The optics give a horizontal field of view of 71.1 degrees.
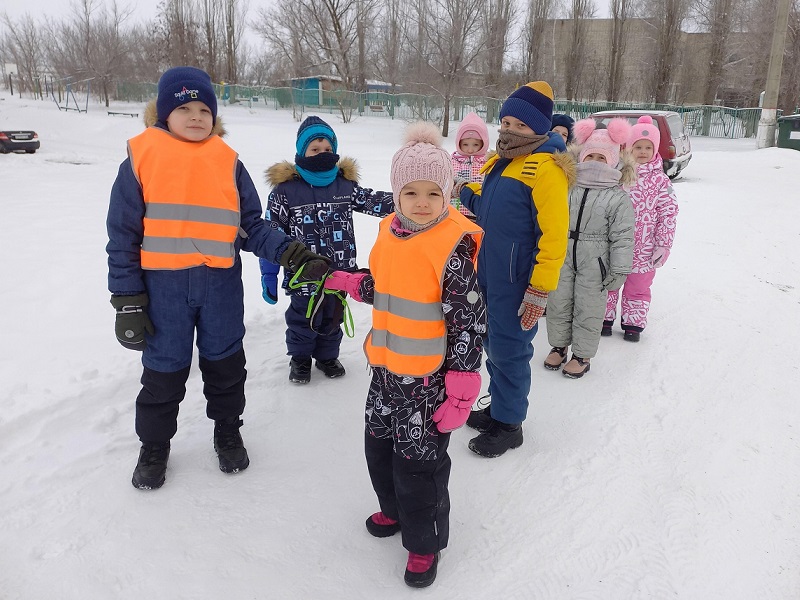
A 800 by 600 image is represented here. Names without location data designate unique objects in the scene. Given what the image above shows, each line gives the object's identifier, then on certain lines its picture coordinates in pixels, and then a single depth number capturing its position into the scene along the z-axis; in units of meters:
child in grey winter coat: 3.81
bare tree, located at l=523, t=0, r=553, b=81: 31.89
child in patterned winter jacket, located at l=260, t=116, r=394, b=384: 3.48
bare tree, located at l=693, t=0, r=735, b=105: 31.77
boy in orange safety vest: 2.47
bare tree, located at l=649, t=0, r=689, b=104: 30.92
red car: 12.15
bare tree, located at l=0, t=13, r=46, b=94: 39.69
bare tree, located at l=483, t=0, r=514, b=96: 27.94
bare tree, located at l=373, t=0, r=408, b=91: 36.19
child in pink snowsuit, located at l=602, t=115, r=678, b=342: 4.50
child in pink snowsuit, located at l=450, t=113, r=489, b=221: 4.39
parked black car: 13.86
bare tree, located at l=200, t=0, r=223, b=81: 38.62
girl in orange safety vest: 2.08
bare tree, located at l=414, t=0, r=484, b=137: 23.97
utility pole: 17.69
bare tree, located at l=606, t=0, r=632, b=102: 33.50
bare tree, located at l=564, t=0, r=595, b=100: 33.31
